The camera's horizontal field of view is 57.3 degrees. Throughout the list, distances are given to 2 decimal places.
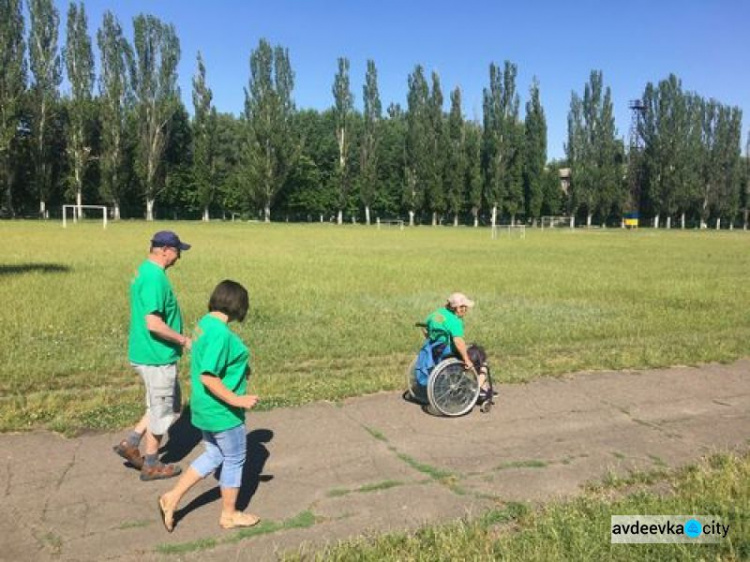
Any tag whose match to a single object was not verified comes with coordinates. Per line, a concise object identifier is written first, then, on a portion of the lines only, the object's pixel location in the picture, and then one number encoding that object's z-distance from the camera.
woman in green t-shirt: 4.01
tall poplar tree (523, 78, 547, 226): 78.94
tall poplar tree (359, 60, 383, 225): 78.00
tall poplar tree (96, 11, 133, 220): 64.56
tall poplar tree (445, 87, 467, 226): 78.06
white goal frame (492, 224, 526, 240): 55.53
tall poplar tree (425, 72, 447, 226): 77.25
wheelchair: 6.47
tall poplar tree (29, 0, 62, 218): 60.97
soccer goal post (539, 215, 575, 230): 84.56
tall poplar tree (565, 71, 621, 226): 80.56
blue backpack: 6.68
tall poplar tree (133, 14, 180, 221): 66.56
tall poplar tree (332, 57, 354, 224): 77.75
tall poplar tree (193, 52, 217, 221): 70.69
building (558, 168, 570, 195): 85.38
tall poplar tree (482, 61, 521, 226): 78.31
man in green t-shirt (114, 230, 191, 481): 4.88
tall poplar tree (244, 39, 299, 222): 70.31
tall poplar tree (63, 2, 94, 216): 63.75
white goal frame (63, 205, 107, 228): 58.71
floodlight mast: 84.75
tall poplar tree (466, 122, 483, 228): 78.69
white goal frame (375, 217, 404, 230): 79.06
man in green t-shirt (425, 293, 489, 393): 6.54
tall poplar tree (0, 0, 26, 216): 56.78
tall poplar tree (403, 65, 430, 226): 77.31
